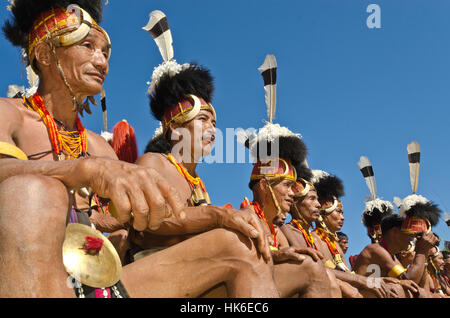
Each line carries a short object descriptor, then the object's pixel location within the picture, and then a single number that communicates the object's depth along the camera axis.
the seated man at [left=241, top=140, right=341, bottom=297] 2.87
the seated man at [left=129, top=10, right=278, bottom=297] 2.22
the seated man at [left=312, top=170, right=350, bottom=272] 8.61
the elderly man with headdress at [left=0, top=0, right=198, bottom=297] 1.54
